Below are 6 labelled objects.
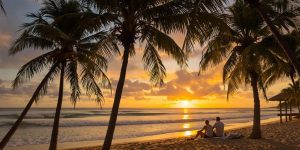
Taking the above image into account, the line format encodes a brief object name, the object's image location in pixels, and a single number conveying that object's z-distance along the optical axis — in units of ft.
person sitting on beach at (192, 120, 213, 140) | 32.30
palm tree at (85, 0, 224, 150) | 19.71
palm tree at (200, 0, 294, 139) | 27.22
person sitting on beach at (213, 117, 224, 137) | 31.75
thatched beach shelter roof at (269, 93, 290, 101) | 53.50
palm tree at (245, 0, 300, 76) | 14.97
